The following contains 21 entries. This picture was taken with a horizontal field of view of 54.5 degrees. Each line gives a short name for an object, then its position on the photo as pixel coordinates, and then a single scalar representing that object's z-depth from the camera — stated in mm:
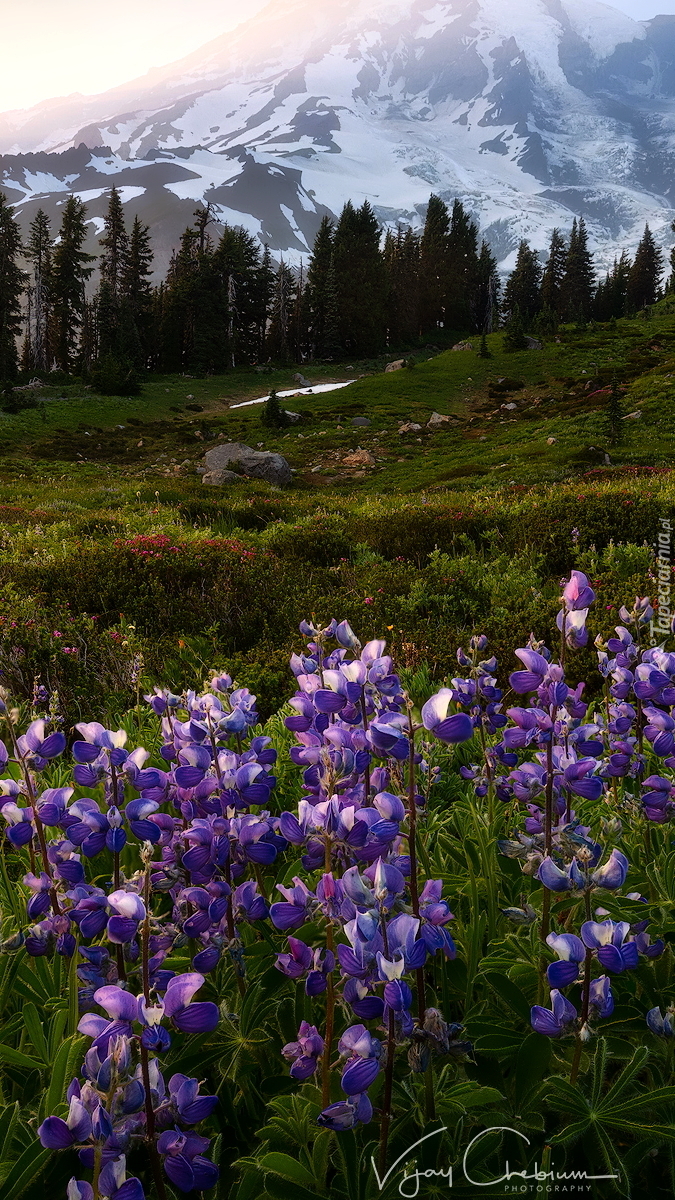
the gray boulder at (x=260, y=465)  23797
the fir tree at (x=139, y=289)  58781
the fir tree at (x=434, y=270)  77250
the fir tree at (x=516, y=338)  54031
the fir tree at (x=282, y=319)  67875
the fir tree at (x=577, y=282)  78562
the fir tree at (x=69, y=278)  54853
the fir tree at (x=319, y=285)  66188
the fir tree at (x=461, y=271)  79125
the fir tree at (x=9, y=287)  49188
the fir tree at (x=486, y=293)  83375
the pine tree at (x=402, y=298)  72625
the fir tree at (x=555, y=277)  77938
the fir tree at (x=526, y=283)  81688
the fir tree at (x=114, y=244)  58625
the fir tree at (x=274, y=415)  35688
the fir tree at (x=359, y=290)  66312
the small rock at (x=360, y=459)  27016
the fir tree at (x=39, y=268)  53188
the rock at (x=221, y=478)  21609
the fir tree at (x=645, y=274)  85000
